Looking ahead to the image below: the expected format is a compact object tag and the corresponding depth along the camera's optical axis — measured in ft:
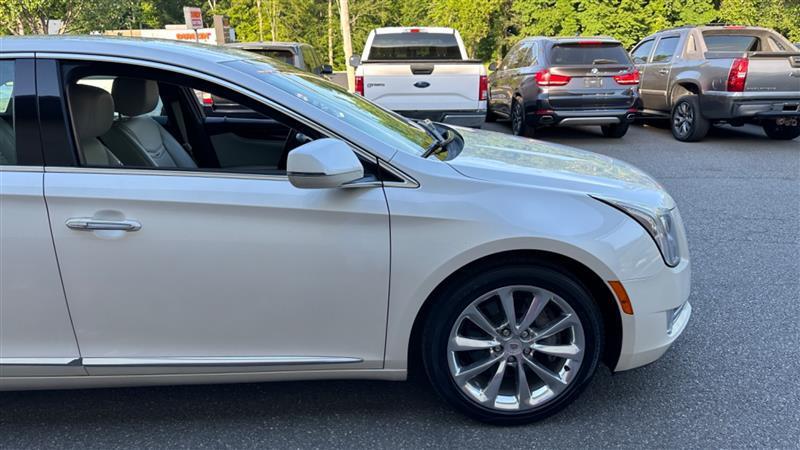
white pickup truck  27.76
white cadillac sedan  7.66
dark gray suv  31.24
